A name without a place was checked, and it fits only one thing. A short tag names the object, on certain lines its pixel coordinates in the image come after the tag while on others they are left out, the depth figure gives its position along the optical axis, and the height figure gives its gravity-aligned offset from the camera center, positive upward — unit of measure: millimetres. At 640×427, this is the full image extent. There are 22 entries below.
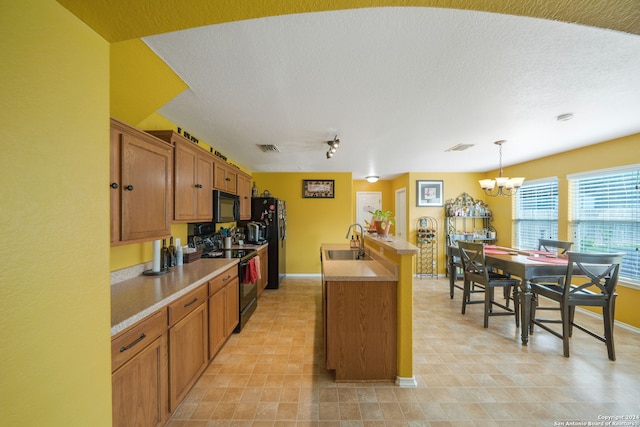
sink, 3282 -560
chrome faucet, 3080 -455
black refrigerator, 4500 -189
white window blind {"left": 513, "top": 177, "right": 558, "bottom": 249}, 3965 +37
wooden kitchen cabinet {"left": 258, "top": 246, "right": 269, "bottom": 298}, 3985 -967
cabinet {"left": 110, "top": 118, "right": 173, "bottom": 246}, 1459 +199
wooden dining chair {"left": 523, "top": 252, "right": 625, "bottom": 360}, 2264 -758
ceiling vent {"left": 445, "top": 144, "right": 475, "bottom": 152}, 3375 +980
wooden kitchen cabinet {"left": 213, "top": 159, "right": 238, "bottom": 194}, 2982 +506
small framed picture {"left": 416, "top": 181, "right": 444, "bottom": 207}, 5508 +513
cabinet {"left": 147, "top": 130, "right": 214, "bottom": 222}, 2131 +352
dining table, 2590 -624
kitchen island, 1998 -949
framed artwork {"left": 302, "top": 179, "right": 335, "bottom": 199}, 5488 +577
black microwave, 2930 +99
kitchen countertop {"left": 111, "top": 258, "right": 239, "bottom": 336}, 1234 -523
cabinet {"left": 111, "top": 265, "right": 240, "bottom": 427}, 1161 -883
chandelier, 3363 +455
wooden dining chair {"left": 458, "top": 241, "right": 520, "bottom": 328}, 2984 -841
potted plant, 2820 -105
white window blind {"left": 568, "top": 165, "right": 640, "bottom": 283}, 2924 +16
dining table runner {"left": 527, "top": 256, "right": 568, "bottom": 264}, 2701 -541
